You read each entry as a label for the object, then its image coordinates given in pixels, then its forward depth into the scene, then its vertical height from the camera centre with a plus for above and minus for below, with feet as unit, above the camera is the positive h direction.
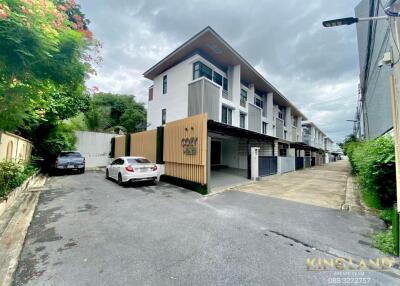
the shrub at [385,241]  11.57 -5.63
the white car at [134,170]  30.89 -2.99
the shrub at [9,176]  19.25 -2.90
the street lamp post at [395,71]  11.72 +5.64
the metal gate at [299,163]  69.57 -2.88
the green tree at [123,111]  106.22 +25.03
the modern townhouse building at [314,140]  103.54 +13.92
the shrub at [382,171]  16.37 -1.33
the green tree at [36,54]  10.16 +6.04
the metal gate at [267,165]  42.08 -2.56
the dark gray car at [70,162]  43.57 -2.47
